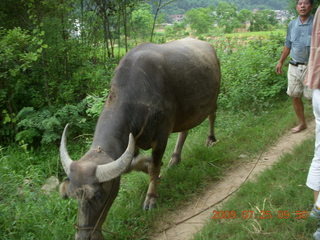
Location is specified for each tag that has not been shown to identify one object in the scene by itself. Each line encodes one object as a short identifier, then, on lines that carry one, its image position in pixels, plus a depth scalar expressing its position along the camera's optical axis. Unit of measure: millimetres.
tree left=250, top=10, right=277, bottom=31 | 15531
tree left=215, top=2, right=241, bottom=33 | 14922
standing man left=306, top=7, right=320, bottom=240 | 2613
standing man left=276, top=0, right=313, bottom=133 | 4679
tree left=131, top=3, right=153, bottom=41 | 10067
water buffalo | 2729
